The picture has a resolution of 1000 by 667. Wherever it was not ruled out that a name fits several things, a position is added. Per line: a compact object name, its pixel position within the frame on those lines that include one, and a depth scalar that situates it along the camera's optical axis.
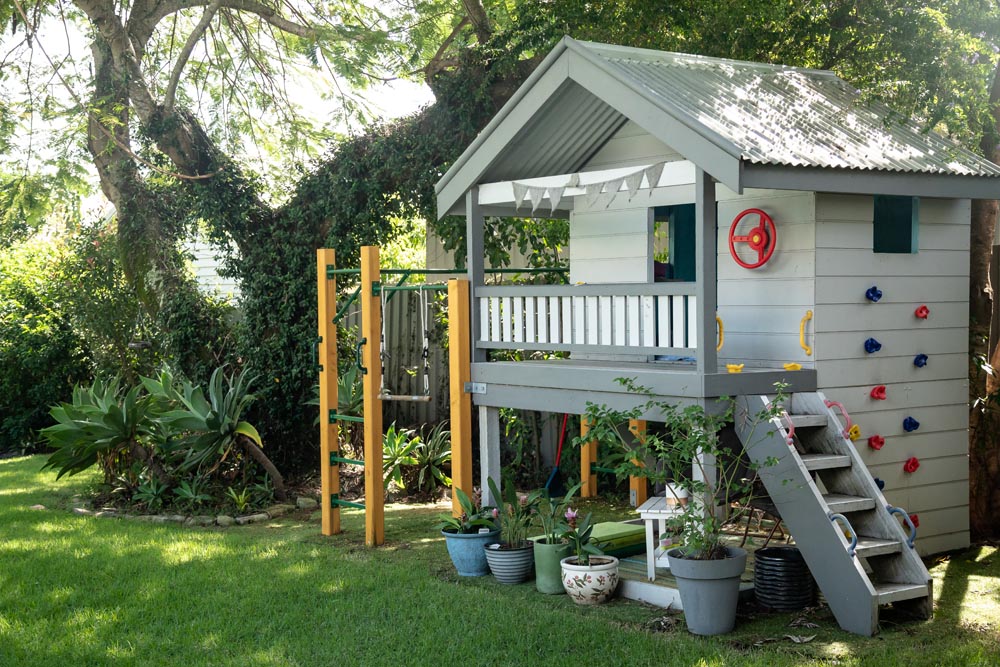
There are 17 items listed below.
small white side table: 7.57
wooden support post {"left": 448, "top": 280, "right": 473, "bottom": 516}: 9.16
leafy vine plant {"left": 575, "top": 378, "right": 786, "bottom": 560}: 6.70
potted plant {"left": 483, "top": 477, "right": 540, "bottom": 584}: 8.09
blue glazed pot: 8.27
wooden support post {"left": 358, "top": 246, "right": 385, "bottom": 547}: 9.56
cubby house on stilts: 7.14
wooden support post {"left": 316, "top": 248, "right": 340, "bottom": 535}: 10.13
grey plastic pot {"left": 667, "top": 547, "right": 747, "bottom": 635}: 6.56
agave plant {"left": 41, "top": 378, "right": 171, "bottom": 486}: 11.29
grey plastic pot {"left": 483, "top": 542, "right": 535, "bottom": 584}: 8.09
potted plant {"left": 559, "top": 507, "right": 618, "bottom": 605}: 7.38
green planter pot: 7.74
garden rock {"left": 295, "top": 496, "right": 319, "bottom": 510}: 11.71
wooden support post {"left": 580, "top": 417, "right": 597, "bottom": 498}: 11.71
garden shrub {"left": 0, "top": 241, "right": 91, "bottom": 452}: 16.73
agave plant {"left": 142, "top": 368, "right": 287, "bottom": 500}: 11.17
